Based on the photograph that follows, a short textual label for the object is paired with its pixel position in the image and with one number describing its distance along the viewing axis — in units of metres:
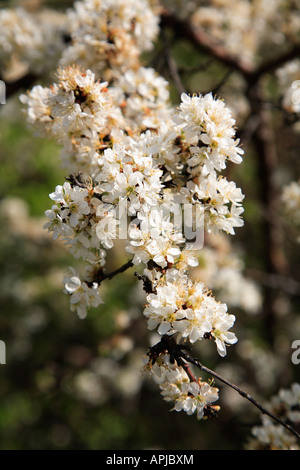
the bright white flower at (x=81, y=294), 0.75
